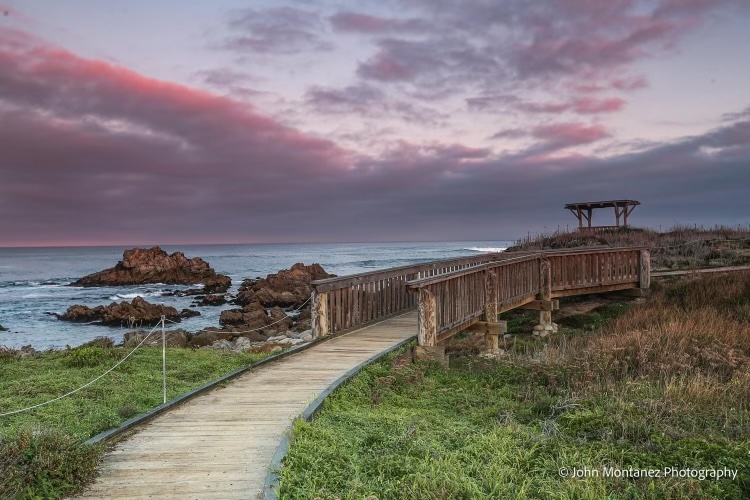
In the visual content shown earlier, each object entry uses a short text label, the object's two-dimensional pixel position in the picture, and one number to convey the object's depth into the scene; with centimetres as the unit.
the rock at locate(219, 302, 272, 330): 2622
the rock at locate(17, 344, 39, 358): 1942
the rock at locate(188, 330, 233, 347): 2028
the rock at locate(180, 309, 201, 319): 3307
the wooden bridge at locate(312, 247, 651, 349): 1176
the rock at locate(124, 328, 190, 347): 1945
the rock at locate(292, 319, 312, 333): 2463
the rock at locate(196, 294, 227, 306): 3988
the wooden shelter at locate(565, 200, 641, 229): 3612
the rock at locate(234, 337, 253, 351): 1920
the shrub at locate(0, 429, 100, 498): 439
